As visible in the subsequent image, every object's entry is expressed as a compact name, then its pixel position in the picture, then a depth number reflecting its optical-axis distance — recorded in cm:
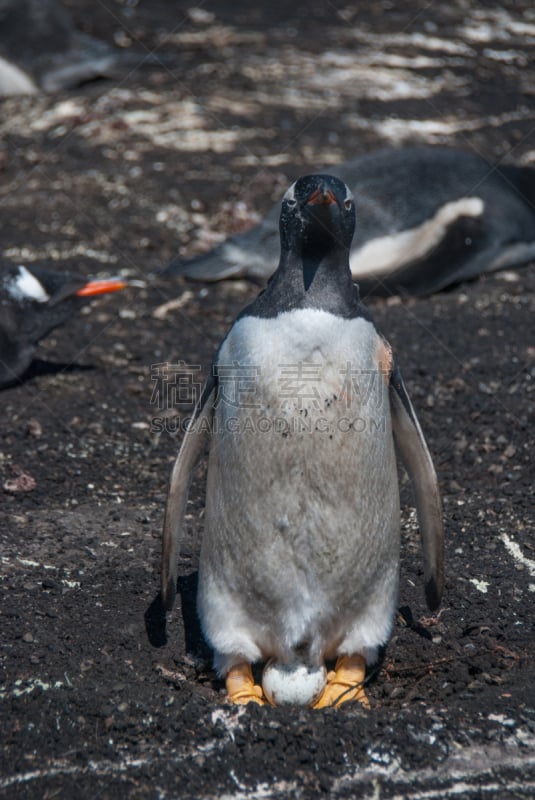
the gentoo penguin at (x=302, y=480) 486
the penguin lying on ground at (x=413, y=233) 1092
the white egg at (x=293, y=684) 511
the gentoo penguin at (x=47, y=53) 1755
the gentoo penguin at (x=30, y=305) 901
